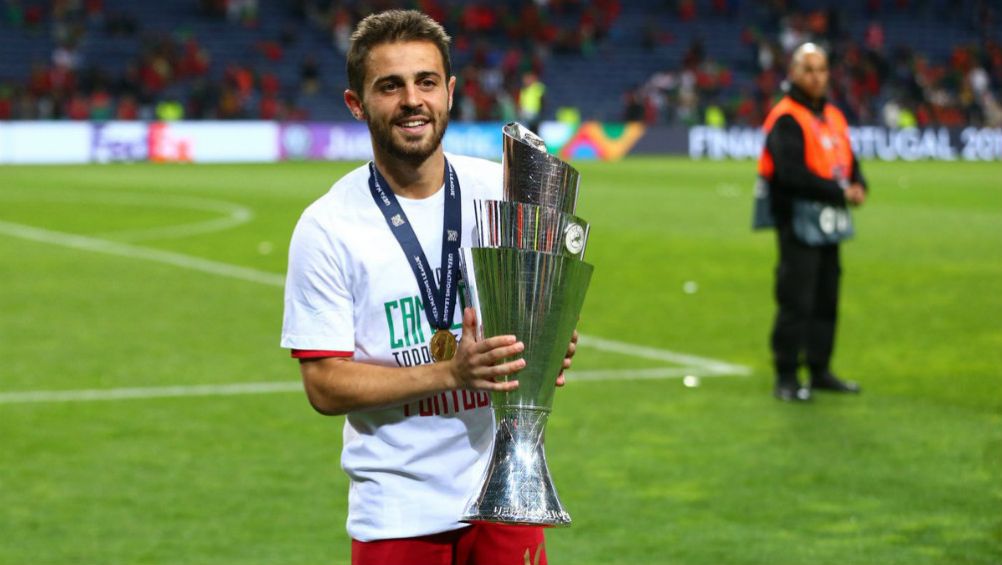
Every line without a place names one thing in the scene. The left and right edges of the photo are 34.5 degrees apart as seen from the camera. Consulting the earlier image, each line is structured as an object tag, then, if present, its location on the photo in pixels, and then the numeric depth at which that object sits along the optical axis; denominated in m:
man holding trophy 3.05
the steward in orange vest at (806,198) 8.67
